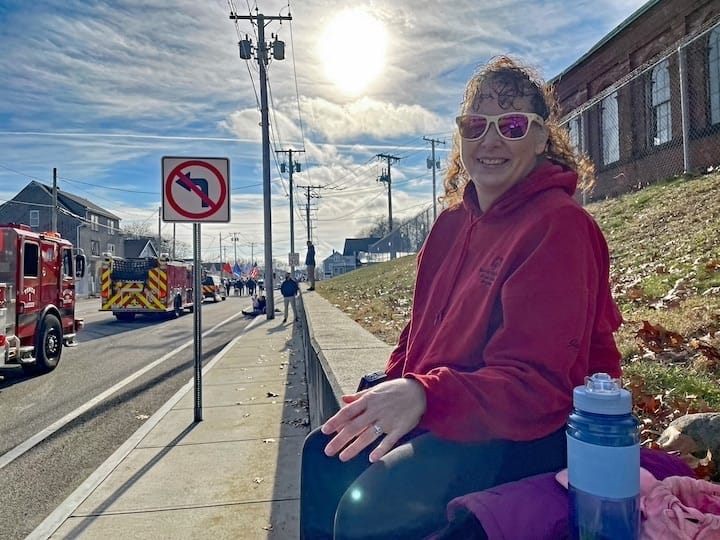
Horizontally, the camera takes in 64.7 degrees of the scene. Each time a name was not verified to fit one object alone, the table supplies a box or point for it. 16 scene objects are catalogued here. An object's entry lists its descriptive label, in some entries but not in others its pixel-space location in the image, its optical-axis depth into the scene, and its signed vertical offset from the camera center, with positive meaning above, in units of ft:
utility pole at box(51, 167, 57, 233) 126.52 +19.57
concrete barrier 11.89 -2.10
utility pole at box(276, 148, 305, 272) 127.75 +16.29
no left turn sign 20.20 +3.33
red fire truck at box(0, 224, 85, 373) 28.66 -0.80
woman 4.75 -0.92
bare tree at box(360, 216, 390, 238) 341.80 +30.74
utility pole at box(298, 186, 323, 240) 218.18 +29.05
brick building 46.62 +17.04
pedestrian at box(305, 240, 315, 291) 85.56 +2.72
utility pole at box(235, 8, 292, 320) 71.46 +25.31
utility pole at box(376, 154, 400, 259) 203.00 +36.67
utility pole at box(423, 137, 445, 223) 185.06 +38.40
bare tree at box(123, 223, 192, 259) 281.39 +24.25
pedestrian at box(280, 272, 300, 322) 59.47 -0.98
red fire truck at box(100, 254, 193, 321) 69.87 -0.57
